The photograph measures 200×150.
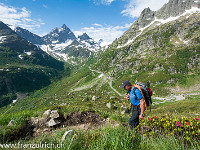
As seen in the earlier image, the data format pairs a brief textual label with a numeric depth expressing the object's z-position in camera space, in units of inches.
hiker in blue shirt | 238.8
